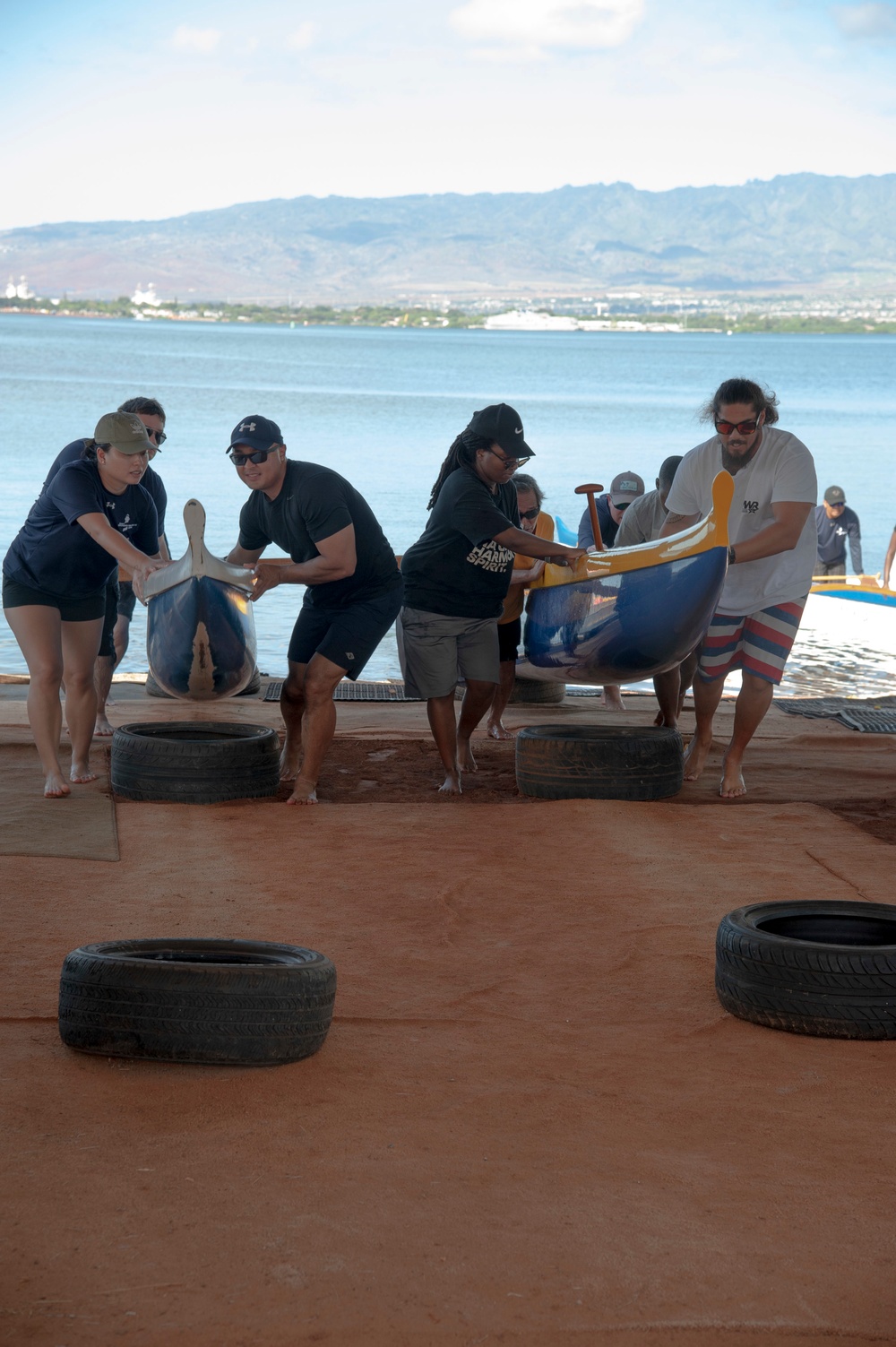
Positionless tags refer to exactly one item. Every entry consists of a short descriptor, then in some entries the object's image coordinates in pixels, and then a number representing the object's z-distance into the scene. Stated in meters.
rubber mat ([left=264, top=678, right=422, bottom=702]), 11.07
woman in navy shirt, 6.77
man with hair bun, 6.90
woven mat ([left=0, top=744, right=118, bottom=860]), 6.37
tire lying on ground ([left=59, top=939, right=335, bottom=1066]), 4.04
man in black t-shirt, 6.79
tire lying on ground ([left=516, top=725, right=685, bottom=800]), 7.41
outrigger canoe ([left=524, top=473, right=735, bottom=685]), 6.96
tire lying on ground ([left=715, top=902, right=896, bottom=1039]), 4.45
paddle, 7.61
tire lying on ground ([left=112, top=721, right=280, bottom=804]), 7.25
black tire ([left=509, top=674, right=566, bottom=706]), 10.93
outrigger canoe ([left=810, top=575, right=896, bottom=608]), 15.66
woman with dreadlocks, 7.07
